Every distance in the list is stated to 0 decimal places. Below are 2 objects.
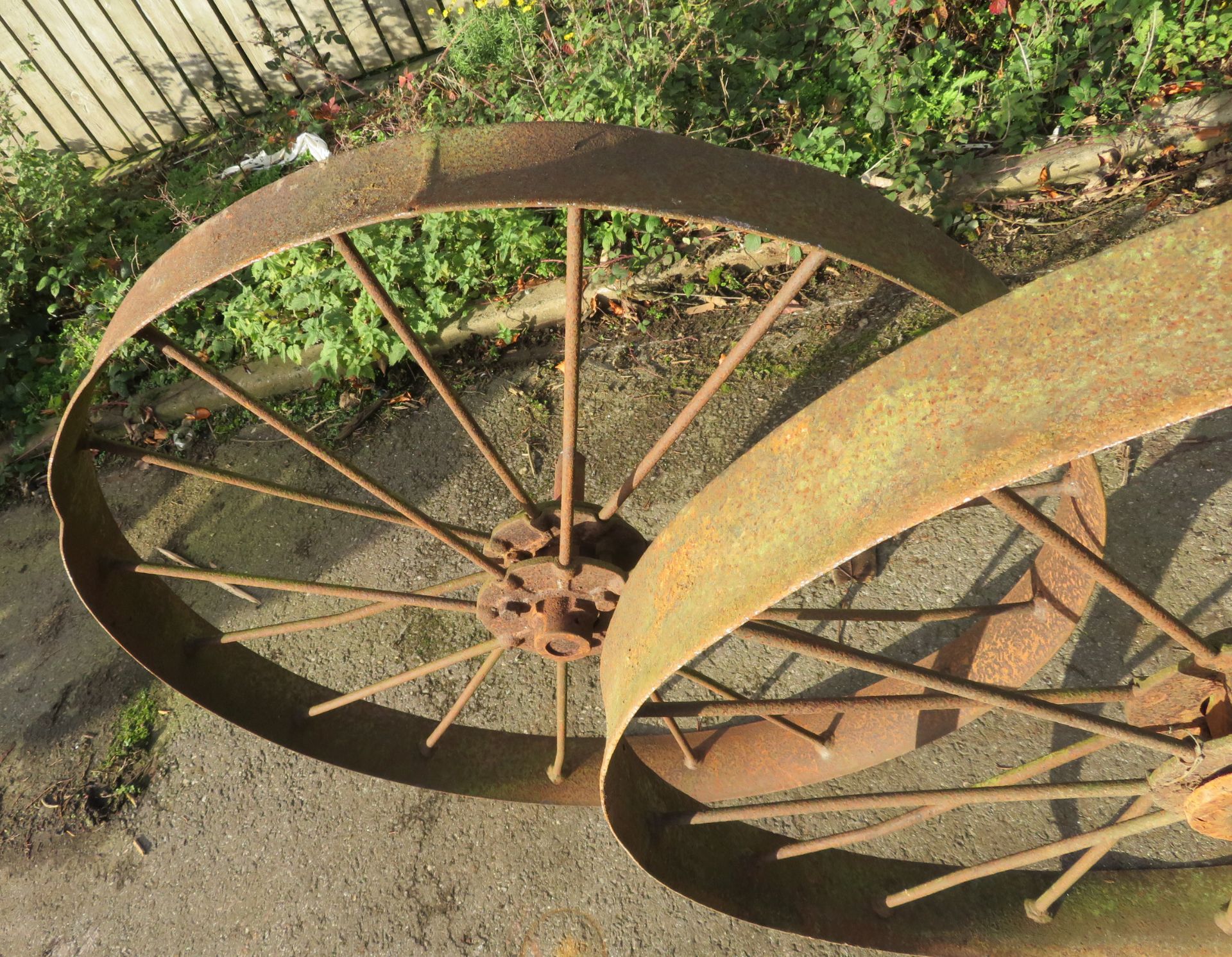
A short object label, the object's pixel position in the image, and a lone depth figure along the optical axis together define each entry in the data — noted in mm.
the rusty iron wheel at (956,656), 962
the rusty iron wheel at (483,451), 1398
